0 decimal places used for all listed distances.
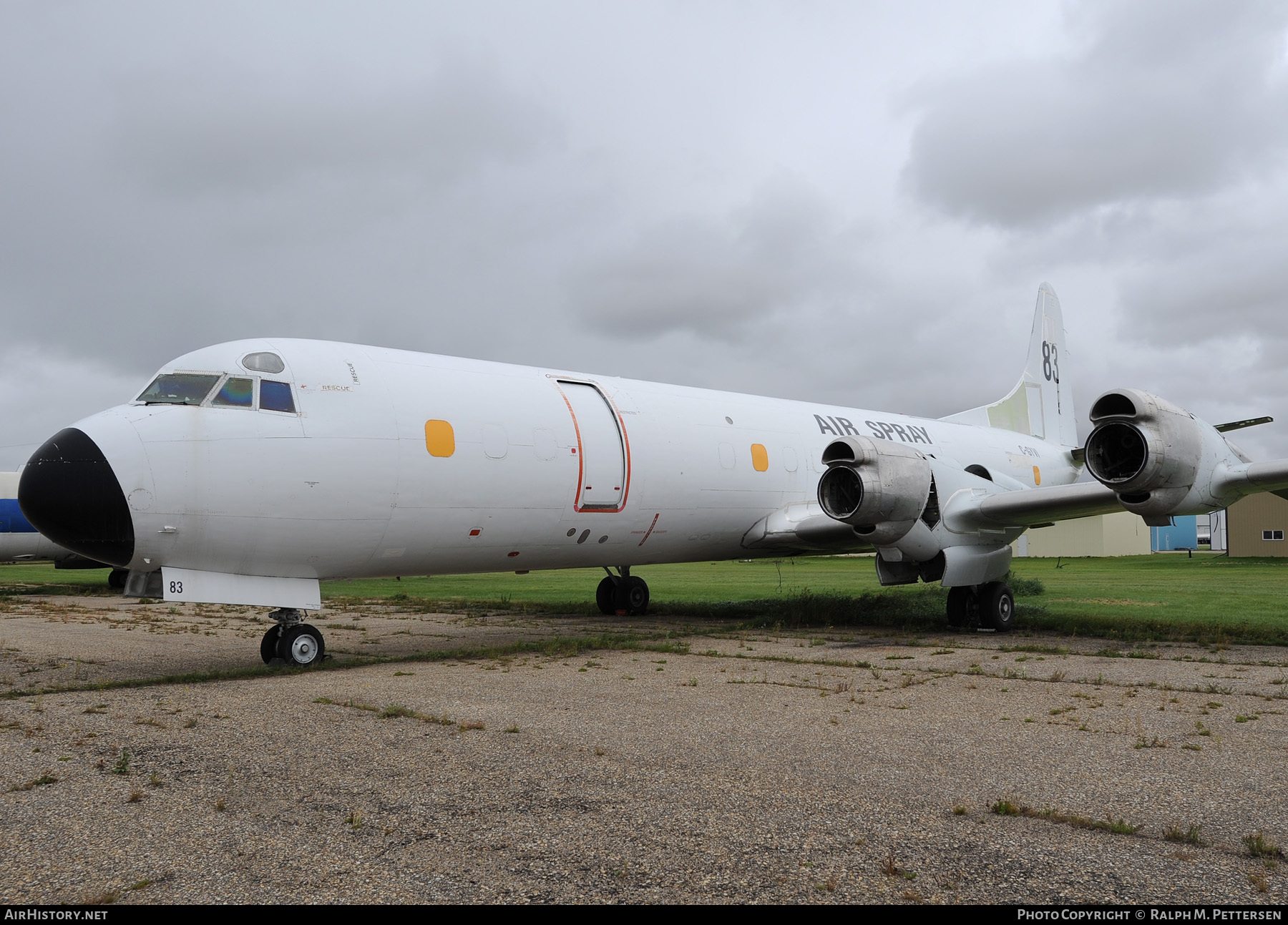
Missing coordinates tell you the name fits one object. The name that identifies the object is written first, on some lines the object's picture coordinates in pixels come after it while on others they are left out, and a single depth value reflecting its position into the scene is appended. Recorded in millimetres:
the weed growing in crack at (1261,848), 3699
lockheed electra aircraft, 8539
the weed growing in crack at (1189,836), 3867
